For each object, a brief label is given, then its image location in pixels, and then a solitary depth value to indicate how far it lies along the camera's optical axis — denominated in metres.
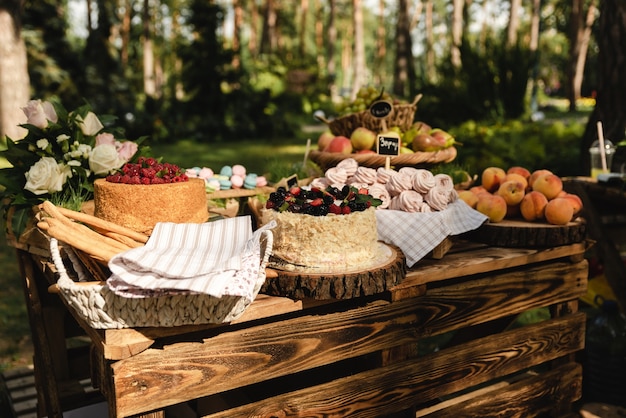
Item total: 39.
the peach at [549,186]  2.71
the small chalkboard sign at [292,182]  2.76
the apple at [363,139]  3.02
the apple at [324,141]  3.19
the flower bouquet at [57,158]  2.49
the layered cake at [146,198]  2.12
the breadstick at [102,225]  1.90
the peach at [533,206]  2.65
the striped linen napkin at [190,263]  1.58
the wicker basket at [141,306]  1.61
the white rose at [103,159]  2.51
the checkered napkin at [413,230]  2.24
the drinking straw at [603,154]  3.70
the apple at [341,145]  2.98
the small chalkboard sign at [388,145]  2.65
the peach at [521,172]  2.95
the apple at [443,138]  3.02
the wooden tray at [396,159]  2.74
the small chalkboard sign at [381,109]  3.10
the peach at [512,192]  2.73
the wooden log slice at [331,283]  1.86
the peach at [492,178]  2.90
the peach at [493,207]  2.63
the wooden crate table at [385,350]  1.75
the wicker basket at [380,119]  3.12
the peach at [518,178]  2.83
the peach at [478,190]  2.78
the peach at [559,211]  2.59
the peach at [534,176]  2.81
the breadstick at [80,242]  1.70
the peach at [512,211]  2.79
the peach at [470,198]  2.69
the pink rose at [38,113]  2.64
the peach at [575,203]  2.67
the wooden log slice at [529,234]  2.56
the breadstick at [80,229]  1.78
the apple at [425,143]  2.95
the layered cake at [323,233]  1.90
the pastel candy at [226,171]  3.12
